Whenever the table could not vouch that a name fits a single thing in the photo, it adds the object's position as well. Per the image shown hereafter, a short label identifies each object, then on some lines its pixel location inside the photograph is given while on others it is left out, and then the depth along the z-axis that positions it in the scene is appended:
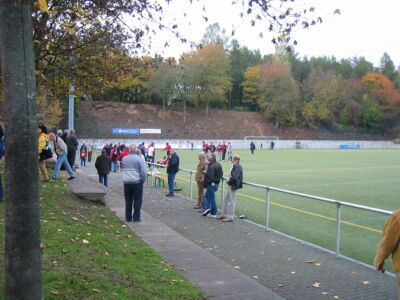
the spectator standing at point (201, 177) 13.98
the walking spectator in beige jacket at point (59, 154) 14.41
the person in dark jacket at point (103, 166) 18.32
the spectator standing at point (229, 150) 41.63
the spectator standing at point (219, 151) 42.44
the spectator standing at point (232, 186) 12.04
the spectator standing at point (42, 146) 13.66
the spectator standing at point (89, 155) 37.66
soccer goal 79.62
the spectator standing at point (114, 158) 28.09
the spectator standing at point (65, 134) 18.28
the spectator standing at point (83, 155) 32.77
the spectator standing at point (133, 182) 11.05
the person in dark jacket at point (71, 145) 17.27
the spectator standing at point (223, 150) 41.73
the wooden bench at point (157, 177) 19.81
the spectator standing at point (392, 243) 4.52
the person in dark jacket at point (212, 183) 12.81
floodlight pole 21.31
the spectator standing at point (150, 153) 30.07
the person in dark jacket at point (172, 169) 16.56
